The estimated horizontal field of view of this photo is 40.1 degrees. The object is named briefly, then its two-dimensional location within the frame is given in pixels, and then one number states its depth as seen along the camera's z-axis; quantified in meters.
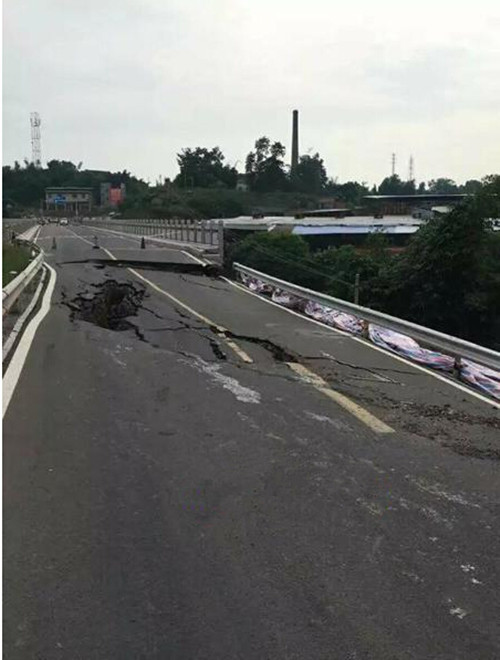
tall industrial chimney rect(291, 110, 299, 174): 177.54
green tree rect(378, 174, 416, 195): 193.48
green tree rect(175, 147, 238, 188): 169.25
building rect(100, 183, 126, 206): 178.68
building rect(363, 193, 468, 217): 111.68
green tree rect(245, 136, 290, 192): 169.12
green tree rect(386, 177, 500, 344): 30.56
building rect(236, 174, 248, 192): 171.75
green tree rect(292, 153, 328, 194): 180.61
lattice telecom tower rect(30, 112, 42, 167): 156.65
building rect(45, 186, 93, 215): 171.38
